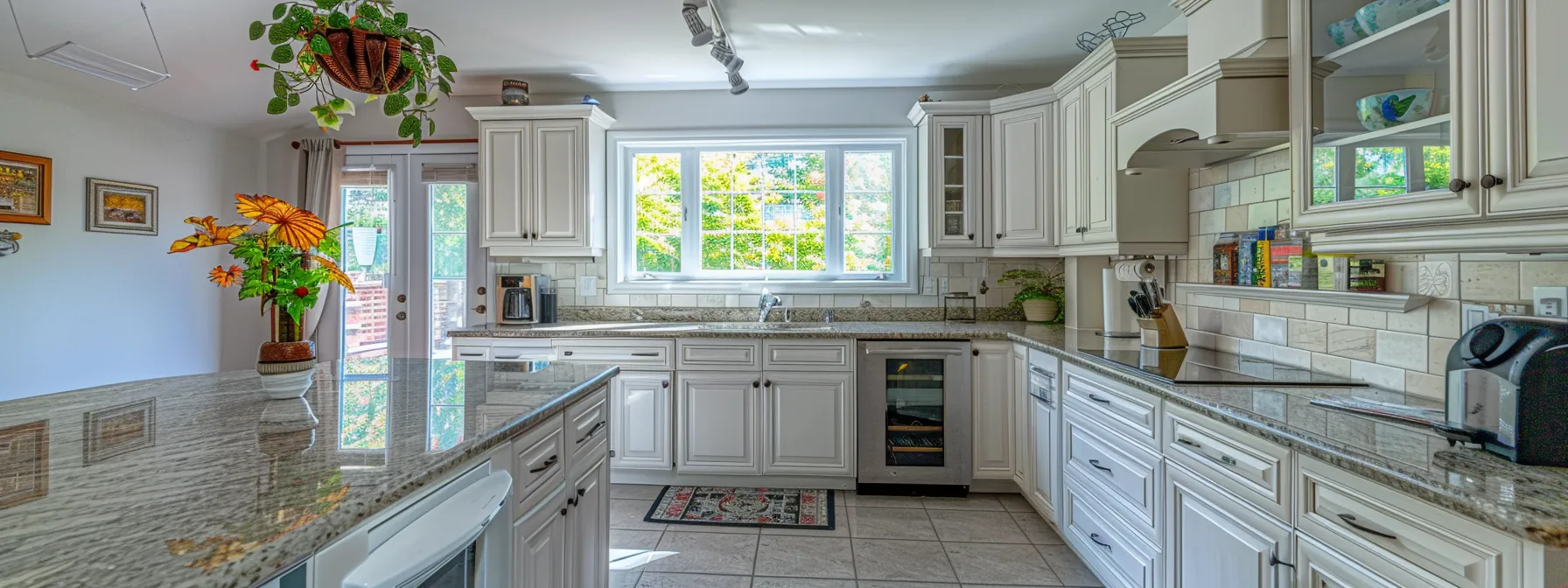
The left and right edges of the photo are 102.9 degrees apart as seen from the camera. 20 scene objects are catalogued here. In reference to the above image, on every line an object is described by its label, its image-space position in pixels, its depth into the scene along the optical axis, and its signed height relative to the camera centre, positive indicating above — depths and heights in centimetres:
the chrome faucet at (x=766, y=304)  375 -5
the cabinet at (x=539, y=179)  366 +69
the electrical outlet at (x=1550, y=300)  129 -1
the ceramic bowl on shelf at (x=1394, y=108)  130 +41
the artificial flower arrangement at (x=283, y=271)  134 +6
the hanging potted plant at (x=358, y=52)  143 +58
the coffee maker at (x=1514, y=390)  100 -16
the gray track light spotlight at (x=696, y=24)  269 +119
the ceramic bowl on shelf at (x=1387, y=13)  132 +62
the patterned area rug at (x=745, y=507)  291 -104
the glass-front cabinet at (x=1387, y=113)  120 +40
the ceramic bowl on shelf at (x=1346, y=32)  146 +63
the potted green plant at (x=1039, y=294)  354 +1
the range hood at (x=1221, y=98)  170 +58
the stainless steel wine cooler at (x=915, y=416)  318 -62
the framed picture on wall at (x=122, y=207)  343 +50
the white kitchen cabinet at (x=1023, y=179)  328 +62
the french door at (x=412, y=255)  405 +27
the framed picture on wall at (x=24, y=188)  306 +54
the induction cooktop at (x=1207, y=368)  180 -23
